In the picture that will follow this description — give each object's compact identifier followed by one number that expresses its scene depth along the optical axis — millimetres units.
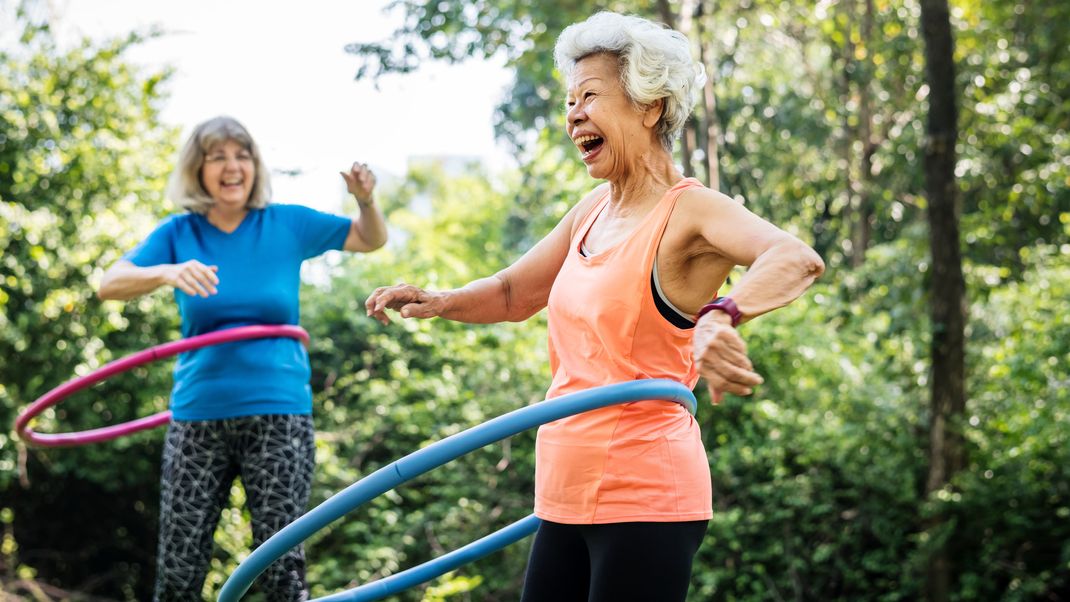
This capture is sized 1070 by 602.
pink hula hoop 3424
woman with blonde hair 3387
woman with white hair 2086
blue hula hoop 2039
